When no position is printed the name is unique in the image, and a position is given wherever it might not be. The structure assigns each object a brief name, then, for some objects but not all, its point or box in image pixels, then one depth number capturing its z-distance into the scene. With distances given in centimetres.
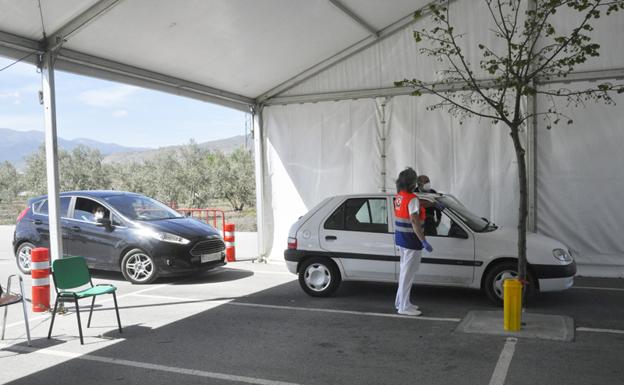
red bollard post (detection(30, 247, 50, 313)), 693
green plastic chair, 582
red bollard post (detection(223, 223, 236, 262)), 1204
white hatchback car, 700
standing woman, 661
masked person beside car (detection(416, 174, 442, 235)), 732
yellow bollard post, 580
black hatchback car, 941
